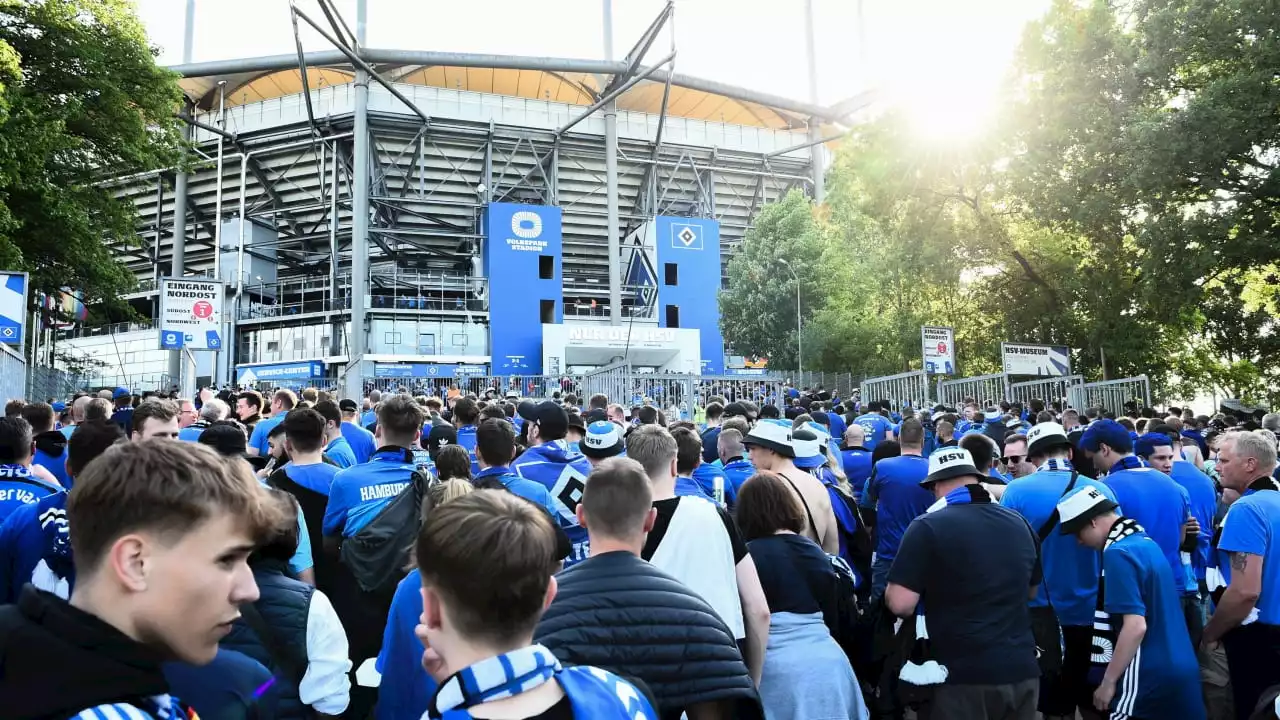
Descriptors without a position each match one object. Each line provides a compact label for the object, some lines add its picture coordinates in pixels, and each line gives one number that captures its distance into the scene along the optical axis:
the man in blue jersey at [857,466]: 7.52
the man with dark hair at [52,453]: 5.96
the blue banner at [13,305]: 11.33
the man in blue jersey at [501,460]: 4.36
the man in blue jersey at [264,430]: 7.22
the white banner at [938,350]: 16.91
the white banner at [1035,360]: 17.55
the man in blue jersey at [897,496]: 6.13
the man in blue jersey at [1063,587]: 4.09
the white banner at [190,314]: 12.55
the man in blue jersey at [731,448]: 6.65
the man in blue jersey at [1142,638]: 3.78
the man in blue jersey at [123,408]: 8.64
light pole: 34.22
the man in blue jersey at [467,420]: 7.91
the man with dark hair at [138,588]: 1.20
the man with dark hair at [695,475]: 5.04
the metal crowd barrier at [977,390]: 17.92
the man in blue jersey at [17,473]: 4.11
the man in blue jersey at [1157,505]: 4.94
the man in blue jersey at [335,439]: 6.25
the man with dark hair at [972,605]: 3.52
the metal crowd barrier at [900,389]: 18.64
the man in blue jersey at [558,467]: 4.68
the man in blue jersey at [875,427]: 9.46
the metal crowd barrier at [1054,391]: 16.28
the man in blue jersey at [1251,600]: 4.00
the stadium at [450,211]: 38.81
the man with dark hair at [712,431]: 7.79
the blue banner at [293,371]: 36.41
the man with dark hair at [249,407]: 8.29
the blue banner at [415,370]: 34.52
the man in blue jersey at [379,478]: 4.38
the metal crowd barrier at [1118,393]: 15.79
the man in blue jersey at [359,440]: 7.81
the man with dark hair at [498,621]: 1.53
